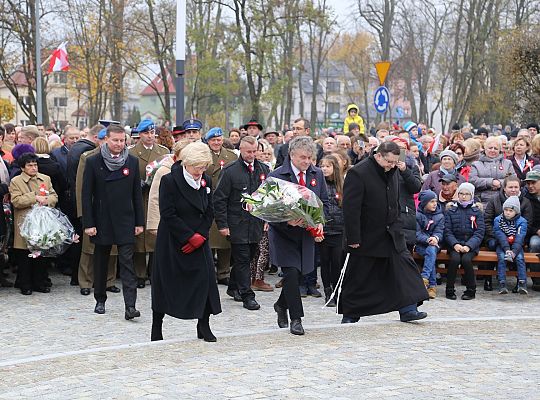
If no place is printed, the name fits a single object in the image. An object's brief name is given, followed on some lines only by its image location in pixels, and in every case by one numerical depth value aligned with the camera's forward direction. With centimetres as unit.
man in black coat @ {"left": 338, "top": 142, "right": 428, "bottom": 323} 930
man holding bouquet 908
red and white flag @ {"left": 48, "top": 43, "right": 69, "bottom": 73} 2778
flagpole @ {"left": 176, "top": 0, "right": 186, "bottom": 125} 1469
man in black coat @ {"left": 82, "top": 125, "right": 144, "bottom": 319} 1017
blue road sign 1988
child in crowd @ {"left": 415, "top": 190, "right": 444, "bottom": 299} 1207
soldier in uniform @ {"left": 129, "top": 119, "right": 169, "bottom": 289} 1200
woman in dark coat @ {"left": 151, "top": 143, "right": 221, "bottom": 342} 858
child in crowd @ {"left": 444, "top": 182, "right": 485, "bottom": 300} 1210
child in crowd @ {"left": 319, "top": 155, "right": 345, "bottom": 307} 1159
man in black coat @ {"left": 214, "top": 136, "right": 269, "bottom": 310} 1093
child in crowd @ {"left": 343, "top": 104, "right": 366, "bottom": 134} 1948
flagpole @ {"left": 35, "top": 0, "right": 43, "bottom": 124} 2716
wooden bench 1222
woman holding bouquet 1164
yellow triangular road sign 1873
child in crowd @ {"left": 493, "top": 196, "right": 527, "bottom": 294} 1212
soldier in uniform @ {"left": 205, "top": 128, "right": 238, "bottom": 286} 1216
